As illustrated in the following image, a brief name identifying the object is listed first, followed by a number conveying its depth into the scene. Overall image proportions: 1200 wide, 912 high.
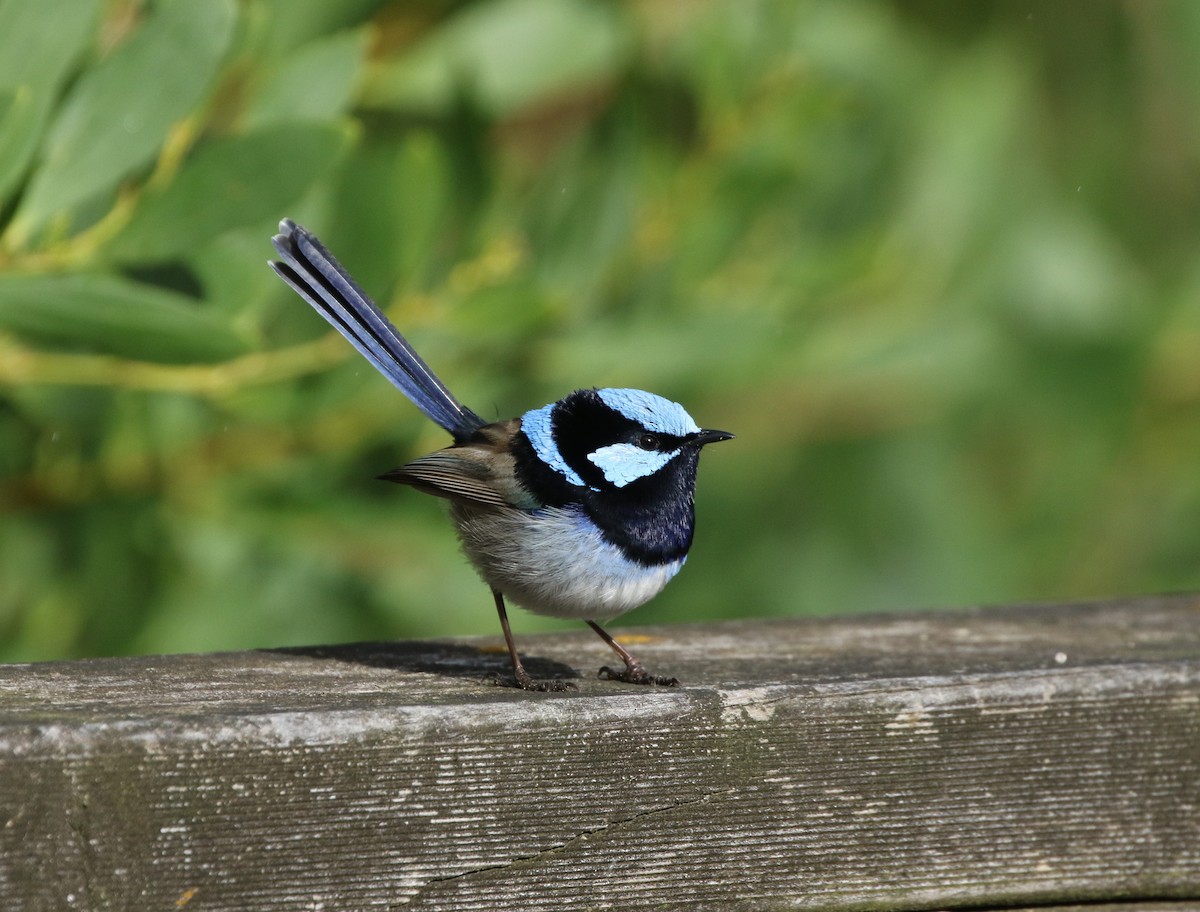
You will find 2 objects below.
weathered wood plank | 3.75
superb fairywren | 6.18
